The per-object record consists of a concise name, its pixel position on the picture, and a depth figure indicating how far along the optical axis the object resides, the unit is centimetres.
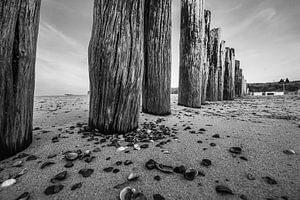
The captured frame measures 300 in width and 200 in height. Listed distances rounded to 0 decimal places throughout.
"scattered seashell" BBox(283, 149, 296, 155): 138
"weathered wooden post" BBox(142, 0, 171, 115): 278
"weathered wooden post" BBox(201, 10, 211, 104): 547
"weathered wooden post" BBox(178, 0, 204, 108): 405
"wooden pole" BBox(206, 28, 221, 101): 689
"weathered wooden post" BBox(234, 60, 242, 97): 1197
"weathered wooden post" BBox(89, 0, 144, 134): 174
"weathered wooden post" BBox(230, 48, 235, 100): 884
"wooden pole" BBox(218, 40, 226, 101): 737
